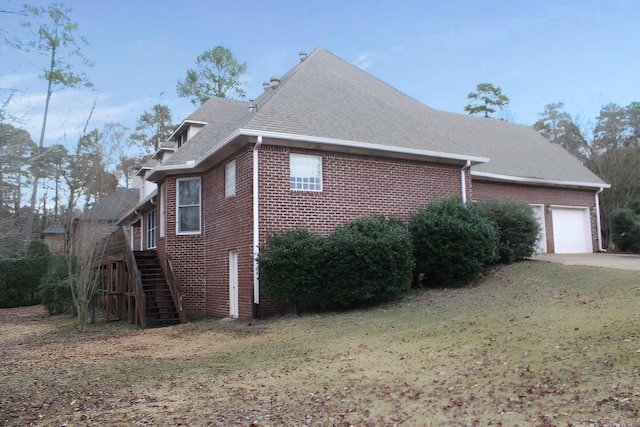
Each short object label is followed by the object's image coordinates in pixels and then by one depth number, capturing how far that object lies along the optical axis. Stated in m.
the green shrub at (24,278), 28.70
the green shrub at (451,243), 13.23
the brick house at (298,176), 13.47
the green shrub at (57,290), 20.33
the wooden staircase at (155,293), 15.20
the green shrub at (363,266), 12.03
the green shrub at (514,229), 14.86
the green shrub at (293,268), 12.19
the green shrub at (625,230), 21.88
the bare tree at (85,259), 14.43
